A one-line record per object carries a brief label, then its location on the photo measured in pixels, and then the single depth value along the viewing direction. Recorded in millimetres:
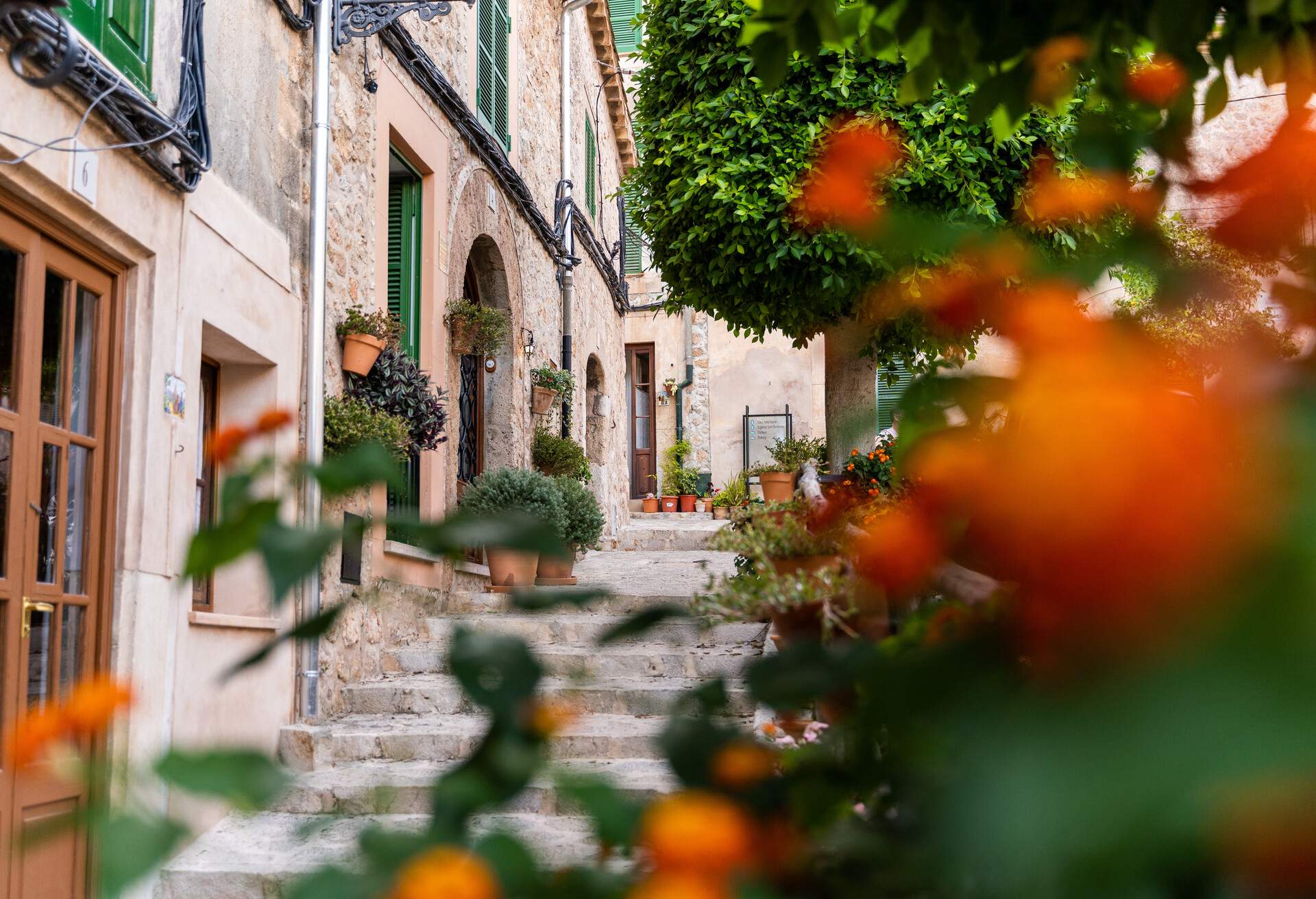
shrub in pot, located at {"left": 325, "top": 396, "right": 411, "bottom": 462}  5379
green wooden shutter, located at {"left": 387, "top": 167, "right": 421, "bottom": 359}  6930
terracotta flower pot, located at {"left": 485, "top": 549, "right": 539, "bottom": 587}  6845
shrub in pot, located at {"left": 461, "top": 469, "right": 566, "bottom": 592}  7270
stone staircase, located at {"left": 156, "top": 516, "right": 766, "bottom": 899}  3986
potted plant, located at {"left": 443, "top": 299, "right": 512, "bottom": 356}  7379
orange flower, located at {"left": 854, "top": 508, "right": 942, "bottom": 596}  579
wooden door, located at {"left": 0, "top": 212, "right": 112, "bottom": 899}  3420
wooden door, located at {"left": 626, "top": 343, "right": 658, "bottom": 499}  17750
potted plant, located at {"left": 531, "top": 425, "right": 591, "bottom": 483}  9594
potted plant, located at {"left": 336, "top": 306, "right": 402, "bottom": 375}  5668
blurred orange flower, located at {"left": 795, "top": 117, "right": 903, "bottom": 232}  599
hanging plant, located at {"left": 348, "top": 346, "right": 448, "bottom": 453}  5859
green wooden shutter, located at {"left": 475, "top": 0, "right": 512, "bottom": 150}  8414
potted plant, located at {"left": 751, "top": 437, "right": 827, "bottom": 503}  10836
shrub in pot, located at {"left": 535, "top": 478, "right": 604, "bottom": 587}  7641
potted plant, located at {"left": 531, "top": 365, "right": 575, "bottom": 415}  9461
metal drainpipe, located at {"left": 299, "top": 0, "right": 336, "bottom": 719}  5184
